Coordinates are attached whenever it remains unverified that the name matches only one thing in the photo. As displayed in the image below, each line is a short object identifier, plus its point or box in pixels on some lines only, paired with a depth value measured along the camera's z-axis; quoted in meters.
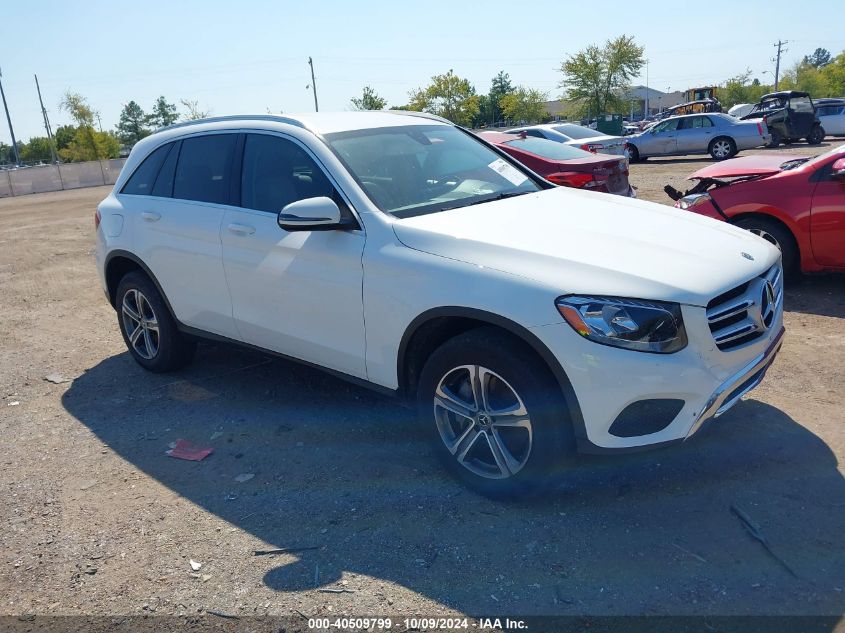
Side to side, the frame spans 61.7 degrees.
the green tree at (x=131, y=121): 110.44
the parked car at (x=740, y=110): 41.56
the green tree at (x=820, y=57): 181.38
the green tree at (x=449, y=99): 62.47
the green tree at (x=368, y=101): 64.94
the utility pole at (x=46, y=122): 68.46
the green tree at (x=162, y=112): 111.24
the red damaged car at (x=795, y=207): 5.97
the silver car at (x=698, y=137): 22.33
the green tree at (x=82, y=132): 62.16
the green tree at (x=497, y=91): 85.81
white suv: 2.92
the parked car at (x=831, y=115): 27.61
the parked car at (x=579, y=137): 17.20
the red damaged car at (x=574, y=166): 8.72
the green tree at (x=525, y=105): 70.19
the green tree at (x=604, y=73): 58.38
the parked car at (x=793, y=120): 24.84
